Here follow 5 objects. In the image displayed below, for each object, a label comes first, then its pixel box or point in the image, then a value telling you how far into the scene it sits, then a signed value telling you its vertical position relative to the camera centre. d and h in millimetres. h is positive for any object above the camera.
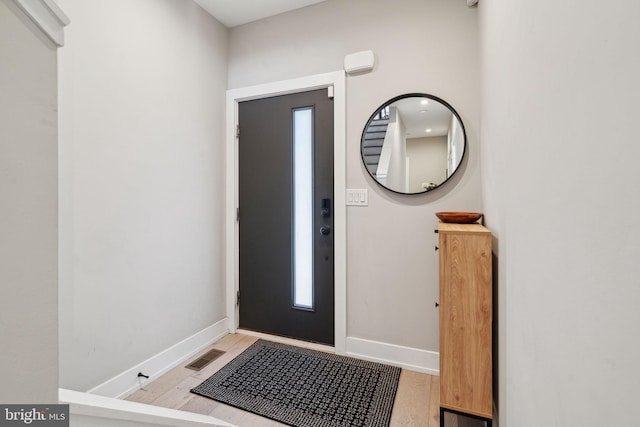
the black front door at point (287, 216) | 2359 -25
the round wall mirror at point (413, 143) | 1997 +524
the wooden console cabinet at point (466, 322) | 1331 -538
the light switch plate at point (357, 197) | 2215 +130
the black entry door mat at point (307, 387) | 1611 -1159
